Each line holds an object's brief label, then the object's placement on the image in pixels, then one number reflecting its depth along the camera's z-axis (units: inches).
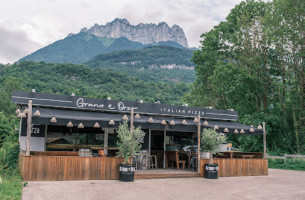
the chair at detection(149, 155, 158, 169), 512.5
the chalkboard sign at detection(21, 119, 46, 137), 458.9
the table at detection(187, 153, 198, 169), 512.5
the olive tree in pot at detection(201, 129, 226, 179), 456.8
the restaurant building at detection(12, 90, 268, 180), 377.1
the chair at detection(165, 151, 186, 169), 519.7
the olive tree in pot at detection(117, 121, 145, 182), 391.5
